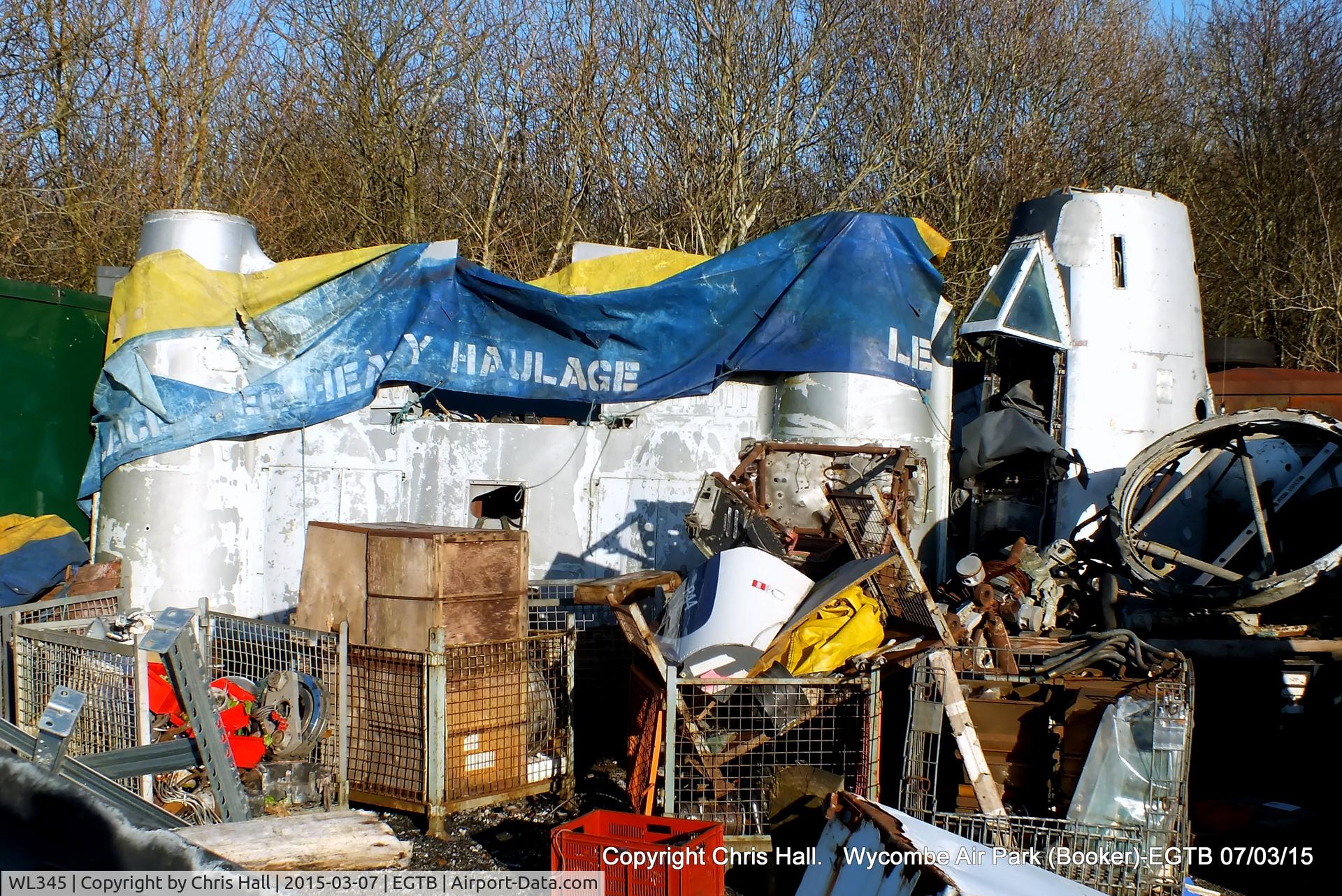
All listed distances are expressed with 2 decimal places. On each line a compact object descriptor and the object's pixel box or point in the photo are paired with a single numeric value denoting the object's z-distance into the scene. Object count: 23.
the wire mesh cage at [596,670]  8.40
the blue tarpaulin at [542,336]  9.03
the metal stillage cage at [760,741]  6.07
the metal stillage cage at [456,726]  6.46
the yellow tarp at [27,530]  8.50
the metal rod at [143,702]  5.27
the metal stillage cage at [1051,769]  5.45
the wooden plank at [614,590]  6.89
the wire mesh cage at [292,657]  6.58
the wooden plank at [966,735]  5.68
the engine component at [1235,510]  8.11
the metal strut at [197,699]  4.69
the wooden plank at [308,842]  4.54
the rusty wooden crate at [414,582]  6.71
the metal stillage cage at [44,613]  6.37
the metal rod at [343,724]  6.33
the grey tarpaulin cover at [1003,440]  9.98
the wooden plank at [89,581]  8.62
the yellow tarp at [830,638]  6.26
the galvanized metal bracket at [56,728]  3.61
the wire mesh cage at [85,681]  5.56
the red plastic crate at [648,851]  5.00
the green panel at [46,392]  9.15
